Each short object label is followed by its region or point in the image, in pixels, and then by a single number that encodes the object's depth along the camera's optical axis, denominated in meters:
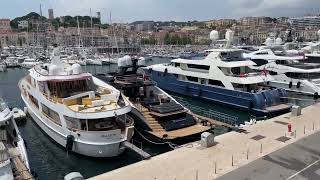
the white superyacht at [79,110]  14.21
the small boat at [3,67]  56.98
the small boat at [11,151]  10.36
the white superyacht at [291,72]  27.32
